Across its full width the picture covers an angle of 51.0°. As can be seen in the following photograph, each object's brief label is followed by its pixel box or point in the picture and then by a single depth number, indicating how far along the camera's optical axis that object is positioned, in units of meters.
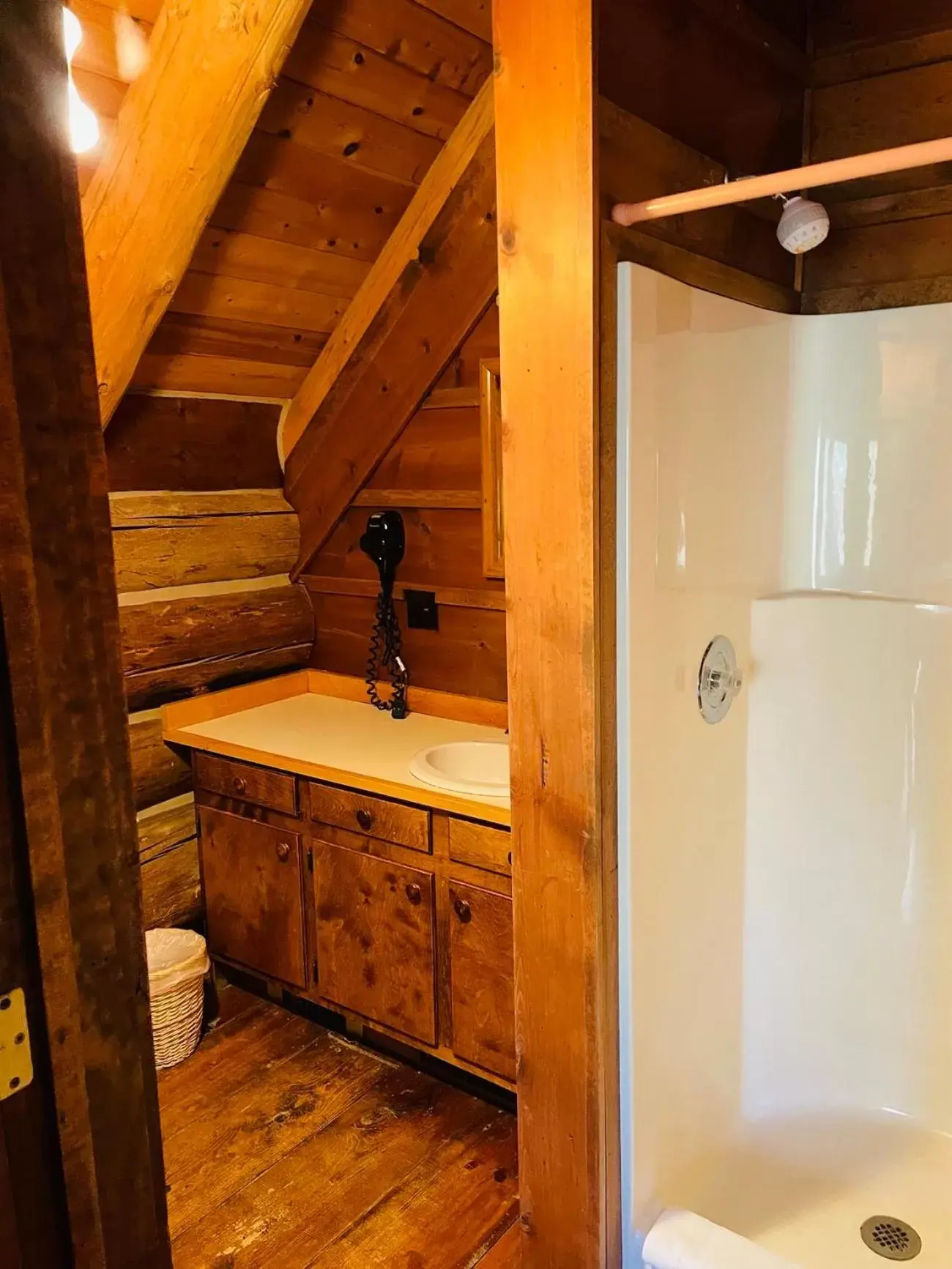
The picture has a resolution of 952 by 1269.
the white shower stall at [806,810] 1.74
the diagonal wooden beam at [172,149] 1.79
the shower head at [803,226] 1.64
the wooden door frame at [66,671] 0.71
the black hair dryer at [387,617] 2.78
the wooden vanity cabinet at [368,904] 2.20
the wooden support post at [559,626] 1.41
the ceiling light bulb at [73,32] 1.64
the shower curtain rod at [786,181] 1.26
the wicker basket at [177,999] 2.43
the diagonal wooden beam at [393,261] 2.30
